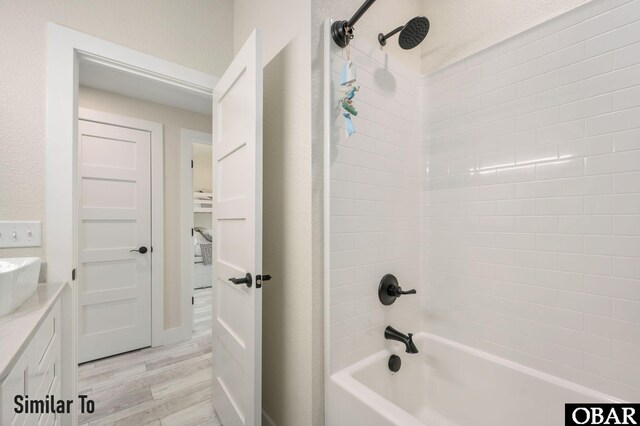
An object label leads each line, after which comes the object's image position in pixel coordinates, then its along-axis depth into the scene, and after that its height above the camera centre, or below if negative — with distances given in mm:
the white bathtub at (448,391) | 983 -782
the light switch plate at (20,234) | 1130 -79
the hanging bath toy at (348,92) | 1044 +498
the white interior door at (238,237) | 1129 -110
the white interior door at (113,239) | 2186 -206
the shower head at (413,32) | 1132 +820
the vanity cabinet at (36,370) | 567 -437
